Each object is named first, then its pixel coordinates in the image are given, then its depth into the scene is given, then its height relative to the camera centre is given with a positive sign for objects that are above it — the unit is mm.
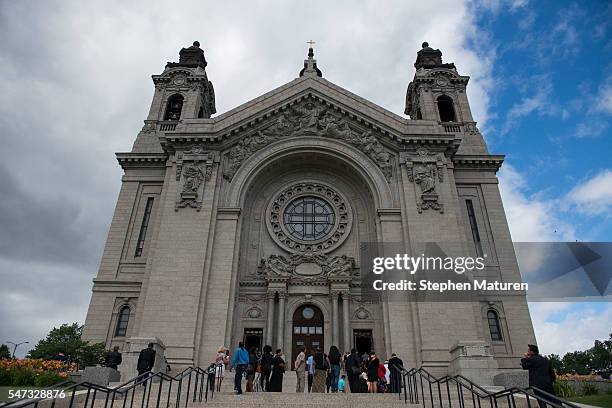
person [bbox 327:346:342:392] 15773 +1252
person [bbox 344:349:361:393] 14604 +986
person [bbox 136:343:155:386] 13677 +1211
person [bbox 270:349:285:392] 14211 +873
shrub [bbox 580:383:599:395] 15570 +539
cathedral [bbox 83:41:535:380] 20359 +8700
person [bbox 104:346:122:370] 15070 +1334
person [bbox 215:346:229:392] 14289 +1150
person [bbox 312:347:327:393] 14625 +936
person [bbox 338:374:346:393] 15609 +616
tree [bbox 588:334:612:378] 72812 +7884
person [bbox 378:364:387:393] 15648 +809
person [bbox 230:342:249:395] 13030 +1119
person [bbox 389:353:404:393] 14544 +996
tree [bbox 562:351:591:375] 71000 +7183
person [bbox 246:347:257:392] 14205 +926
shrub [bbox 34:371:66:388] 14188 +673
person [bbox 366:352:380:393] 14492 +949
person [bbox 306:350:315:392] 15531 +1100
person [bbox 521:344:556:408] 8727 +628
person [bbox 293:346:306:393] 14587 +1065
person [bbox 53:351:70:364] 18500 +1687
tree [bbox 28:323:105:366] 18531 +1931
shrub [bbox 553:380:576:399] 14948 +511
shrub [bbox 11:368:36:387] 14109 +687
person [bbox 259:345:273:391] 14711 +1163
